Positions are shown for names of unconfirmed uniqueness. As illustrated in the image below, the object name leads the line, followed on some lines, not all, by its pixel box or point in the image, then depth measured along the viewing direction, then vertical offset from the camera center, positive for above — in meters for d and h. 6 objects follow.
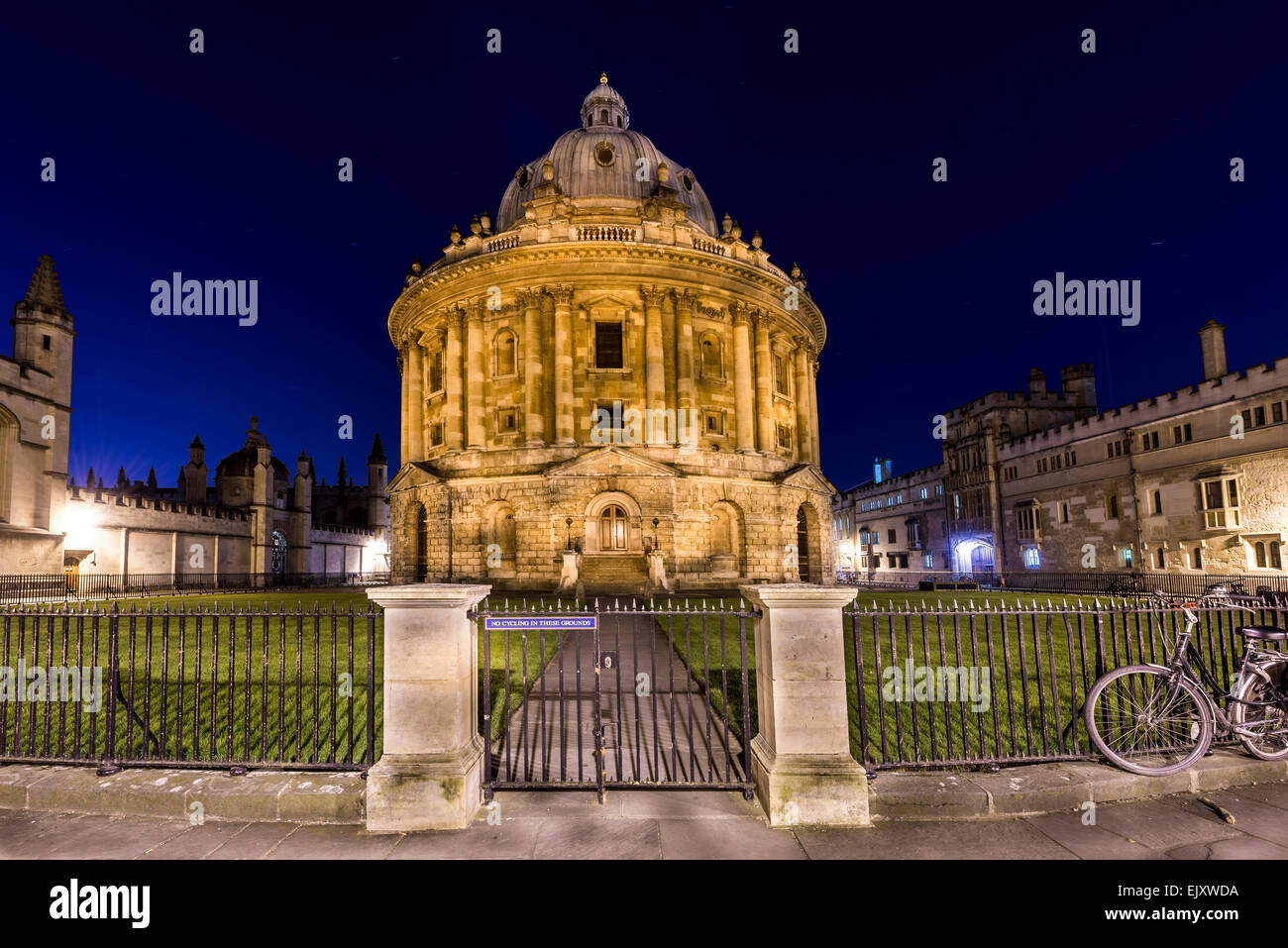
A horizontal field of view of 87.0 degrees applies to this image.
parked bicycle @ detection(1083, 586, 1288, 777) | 6.03 -1.69
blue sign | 6.05 -0.71
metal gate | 6.01 -2.17
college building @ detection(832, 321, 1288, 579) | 29.20 +2.47
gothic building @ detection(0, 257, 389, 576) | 31.80 +2.73
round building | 29.17 +6.22
